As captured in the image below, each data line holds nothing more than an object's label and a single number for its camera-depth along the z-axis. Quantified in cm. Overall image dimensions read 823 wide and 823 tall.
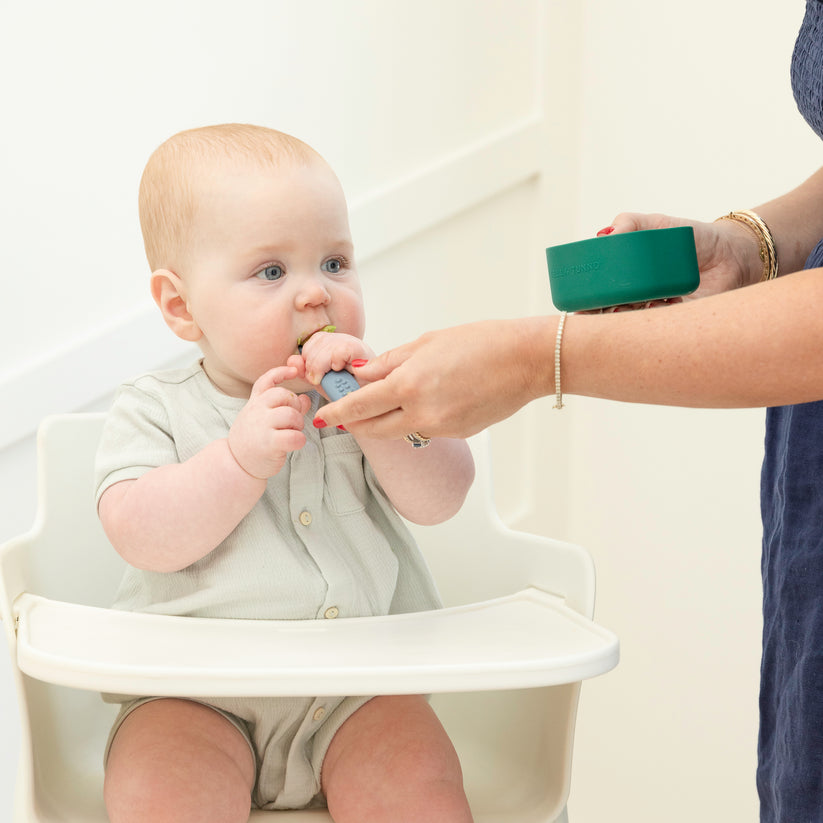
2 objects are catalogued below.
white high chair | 148
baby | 161
